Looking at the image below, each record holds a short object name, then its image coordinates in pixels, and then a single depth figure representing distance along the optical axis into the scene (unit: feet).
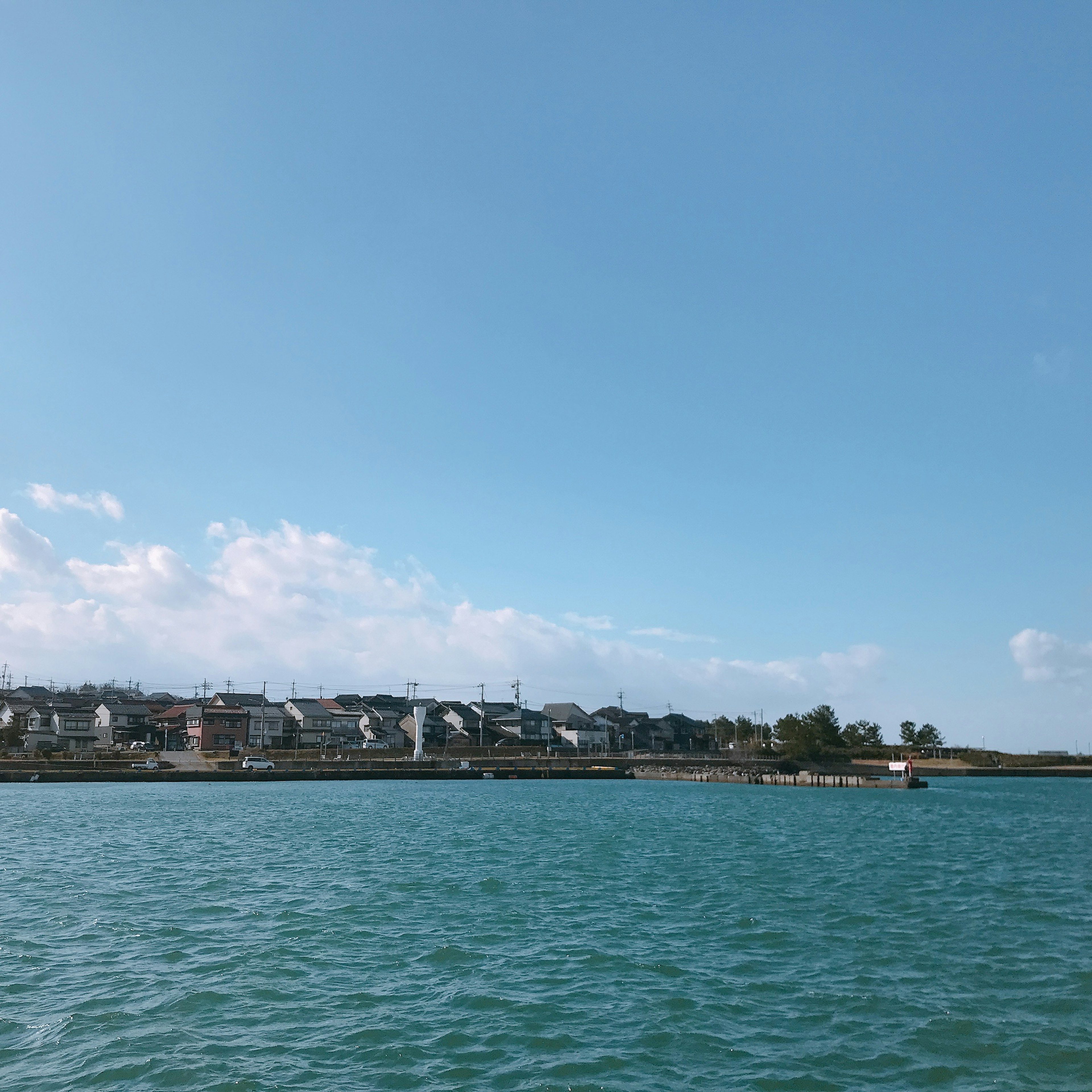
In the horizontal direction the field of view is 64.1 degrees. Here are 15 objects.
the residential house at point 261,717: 460.96
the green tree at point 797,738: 443.73
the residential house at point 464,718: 536.83
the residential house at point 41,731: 425.69
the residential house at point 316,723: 480.23
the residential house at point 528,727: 546.67
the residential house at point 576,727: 560.61
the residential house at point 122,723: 453.17
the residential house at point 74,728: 435.94
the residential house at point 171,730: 453.58
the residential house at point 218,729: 433.89
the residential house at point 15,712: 420.36
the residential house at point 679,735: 614.34
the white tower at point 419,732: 408.67
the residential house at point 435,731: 518.78
